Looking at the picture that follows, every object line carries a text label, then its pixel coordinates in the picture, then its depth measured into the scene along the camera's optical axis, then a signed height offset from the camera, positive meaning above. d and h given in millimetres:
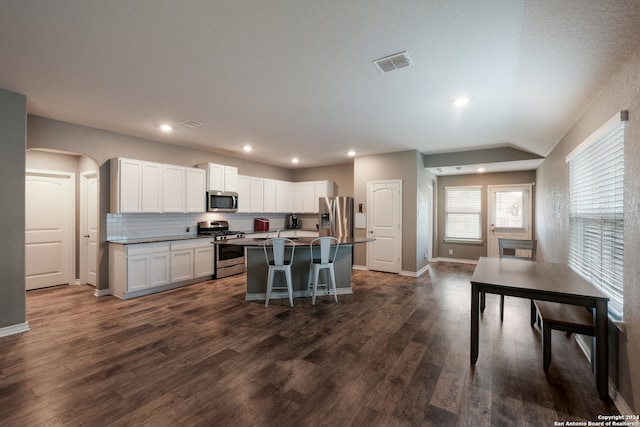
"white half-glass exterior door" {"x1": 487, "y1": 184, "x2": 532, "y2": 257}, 6582 +23
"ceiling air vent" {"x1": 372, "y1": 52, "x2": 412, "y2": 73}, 2322 +1283
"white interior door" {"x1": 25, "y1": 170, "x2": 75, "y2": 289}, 4824 -287
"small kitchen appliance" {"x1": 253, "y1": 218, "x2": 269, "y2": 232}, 6938 -293
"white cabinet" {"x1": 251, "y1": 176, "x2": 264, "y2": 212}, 6638 +441
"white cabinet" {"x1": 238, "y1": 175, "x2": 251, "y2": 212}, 6348 +443
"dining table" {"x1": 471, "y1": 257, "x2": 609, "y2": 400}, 1981 -574
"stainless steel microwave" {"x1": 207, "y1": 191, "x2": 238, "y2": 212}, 5645 +240
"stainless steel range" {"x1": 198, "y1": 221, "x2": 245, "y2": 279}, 5545 -766
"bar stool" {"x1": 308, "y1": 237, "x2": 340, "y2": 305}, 4012 -695
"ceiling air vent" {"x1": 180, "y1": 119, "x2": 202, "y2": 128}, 4020 +1292
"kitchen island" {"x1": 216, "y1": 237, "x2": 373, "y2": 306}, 4254 -847
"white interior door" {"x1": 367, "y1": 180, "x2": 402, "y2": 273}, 5996 -247
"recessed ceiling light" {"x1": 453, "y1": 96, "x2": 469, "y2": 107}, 3168 +1285
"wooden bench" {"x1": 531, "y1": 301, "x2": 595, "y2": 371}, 2133 -833
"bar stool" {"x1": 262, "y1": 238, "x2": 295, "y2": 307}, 3861 -698
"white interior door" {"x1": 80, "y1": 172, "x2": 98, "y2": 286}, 4934 -297
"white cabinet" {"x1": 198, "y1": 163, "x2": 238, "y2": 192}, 5605 +739
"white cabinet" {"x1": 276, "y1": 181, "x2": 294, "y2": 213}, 7285 +433
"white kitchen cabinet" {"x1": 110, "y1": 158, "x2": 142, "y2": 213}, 4406 +427
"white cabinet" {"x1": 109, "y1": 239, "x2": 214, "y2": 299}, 4312 -878
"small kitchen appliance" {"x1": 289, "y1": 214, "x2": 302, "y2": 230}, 7744 -243
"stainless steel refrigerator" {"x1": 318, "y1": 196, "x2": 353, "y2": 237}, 6613 -65
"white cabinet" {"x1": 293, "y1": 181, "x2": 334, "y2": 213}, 7238 +514
